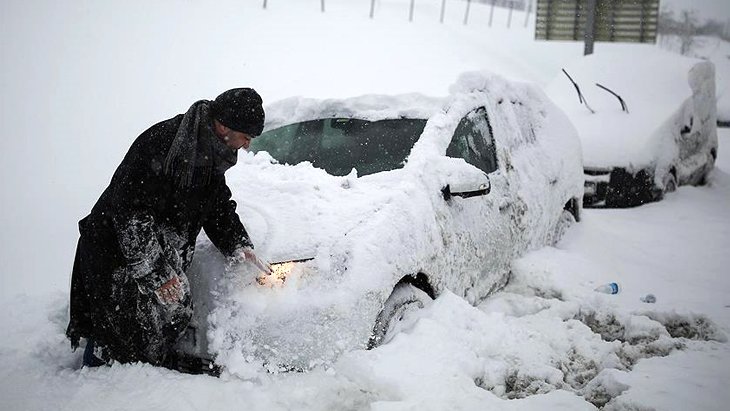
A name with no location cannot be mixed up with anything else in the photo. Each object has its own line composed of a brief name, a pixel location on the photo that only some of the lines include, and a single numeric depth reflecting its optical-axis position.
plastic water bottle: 4.33
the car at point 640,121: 7.14
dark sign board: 16.98
